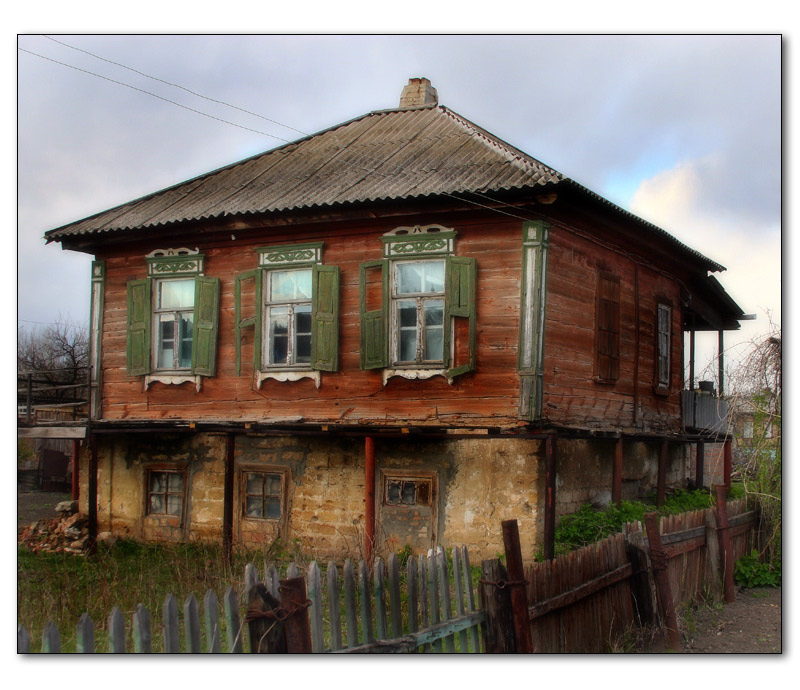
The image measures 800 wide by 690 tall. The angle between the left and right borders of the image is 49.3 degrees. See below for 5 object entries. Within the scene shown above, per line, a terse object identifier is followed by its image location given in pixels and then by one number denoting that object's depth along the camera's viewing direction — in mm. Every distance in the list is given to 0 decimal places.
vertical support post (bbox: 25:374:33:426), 12859
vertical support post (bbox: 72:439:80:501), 15352
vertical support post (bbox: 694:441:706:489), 16750
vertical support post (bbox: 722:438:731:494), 15877
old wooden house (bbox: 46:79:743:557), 11188
